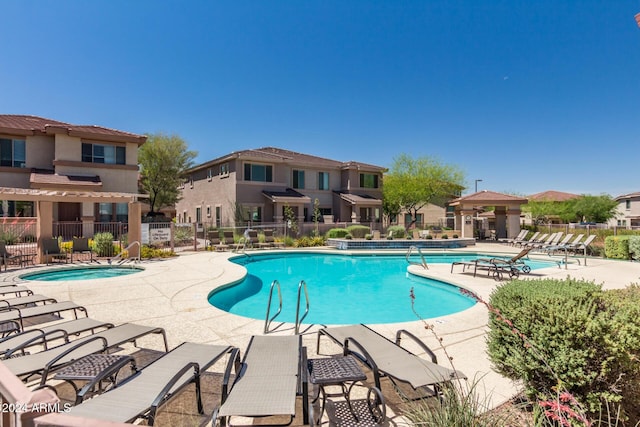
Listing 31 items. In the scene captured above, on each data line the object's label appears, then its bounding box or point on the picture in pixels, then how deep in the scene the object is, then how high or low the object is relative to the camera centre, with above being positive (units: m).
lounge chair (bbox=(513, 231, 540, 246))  21.81 -1.74
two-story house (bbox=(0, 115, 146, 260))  20.02 +3.97
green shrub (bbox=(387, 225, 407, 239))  26.41 -1.25
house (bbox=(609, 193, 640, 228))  49.36 +0.85
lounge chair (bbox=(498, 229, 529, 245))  23.39 -1.57
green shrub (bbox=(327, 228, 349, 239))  24.78 -1.18
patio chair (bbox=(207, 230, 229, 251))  19.61 -1.43
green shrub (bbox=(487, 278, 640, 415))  2.49 -1.10
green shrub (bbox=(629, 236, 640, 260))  15.30 -1.58
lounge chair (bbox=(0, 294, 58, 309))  5.76 -1.50
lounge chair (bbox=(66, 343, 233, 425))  2.39 -1.49
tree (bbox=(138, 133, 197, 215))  29.64 +5.35
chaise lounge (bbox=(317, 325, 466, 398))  2.88 -1.53
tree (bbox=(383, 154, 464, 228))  37.31 +4.41
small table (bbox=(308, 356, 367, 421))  2.88 -1.54
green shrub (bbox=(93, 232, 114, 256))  14.98 -1.12
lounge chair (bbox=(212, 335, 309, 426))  2.42 -1.51
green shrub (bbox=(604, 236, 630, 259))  15.98 -1.68
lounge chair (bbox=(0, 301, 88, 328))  4.81 -1.49
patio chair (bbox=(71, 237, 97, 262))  14.41 -1.18
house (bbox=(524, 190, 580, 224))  47.83 +3.20
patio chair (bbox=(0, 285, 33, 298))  6.70 -1.53
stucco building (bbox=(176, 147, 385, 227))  26.52 +2.92
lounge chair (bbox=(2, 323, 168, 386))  3.07 -1.48
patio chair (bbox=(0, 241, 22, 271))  12.00 -1.44
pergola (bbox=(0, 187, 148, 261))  11.91 +0.94
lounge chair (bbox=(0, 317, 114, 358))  3.59 -1.48
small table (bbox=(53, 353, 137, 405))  2.70 -1.48
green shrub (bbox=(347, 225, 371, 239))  25.61 -1.07
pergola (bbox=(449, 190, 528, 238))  24.97 +0.64
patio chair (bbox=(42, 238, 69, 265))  13.13 -1.19
